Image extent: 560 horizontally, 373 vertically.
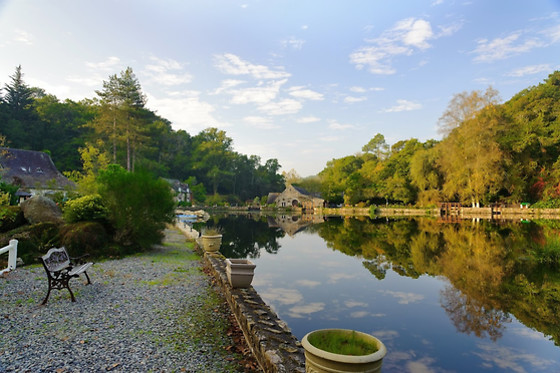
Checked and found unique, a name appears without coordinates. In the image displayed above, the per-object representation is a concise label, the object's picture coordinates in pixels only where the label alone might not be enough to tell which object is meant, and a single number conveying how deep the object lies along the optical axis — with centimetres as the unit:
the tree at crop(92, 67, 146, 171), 3794
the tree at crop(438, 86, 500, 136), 3762
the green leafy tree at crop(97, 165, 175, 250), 1070
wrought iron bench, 578
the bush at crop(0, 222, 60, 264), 919
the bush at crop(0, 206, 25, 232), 1012
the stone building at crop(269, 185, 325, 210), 6603
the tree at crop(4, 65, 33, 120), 4573
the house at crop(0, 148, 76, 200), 2723
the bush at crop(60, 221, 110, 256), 966
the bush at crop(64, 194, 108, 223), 1043
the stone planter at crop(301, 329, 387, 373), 228
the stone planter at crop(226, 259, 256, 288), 608
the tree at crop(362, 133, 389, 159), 7044
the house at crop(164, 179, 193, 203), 6018
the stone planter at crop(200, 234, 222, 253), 1044
